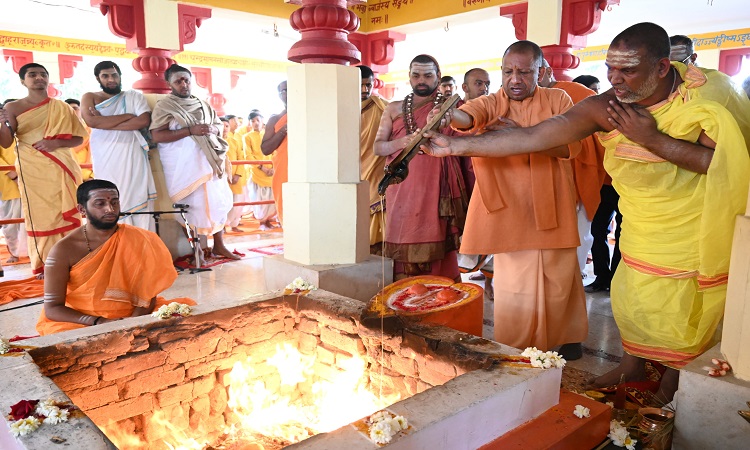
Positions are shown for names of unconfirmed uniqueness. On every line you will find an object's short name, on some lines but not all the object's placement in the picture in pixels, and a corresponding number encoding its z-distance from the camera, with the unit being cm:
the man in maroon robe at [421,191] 427
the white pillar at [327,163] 350
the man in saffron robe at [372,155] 462
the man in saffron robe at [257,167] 1048
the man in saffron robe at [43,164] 553
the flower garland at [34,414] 166
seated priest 309
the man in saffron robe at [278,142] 548
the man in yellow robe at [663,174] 229
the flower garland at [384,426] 164
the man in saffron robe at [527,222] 305
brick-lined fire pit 190
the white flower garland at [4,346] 221
